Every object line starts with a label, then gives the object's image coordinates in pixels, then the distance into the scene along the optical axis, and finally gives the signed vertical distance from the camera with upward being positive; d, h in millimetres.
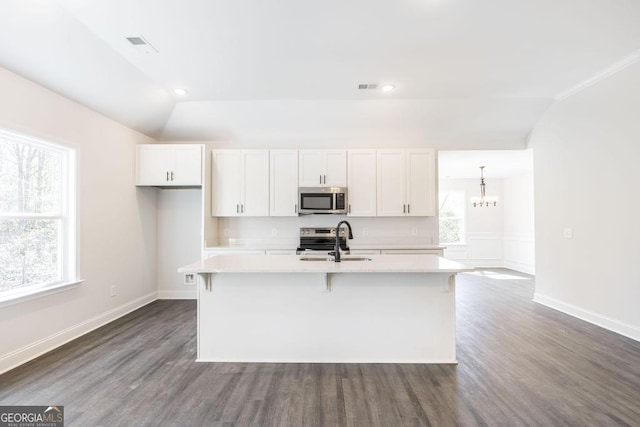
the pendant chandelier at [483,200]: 7421 +412
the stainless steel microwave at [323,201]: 4566 +247
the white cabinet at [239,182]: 4645 +554
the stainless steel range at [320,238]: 4801 -335
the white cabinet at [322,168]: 4648 +761
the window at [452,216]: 8094 +16
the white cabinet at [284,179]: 4652 +595
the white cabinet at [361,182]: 4664 +544
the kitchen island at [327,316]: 2686 -887
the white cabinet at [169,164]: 4422 +793
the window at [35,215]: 2732 +38
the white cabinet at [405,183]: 4668 +525
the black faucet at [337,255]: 2766 -349
